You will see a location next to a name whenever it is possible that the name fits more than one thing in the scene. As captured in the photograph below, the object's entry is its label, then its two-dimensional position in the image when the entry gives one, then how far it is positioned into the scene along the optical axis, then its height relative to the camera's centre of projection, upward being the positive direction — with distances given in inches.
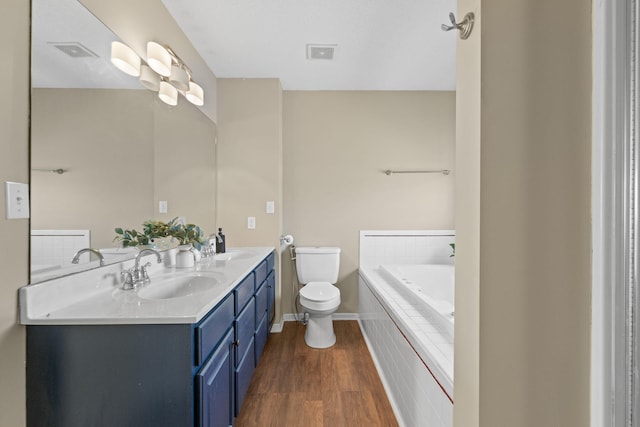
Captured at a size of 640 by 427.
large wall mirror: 36.4 +12.5
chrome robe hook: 26.4 +19.5
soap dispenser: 86.5 -10.0
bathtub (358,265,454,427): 40.2 -26.0
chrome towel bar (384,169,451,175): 109.7 +18.3
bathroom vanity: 33.3 -19.5
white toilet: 83.4 -26.0
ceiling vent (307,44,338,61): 79.7 +51.0
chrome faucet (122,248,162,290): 47.2 -11.7
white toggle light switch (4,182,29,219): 31.4 +1.6
